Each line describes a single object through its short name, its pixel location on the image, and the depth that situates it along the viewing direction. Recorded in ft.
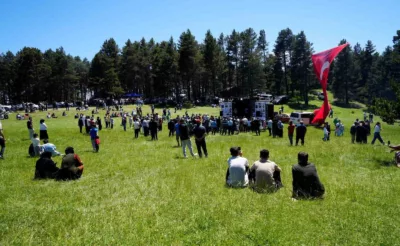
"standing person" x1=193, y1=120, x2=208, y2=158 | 47.39
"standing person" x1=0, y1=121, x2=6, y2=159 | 51.23
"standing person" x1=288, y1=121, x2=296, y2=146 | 66.23
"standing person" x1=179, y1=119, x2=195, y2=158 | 49.93
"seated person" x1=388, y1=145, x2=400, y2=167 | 43.00
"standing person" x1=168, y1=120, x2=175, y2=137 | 87.86
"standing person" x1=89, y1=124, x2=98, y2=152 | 59.36
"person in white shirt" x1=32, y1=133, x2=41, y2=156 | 52.66
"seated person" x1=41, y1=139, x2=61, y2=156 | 43.92
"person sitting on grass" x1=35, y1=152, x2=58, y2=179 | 36.06
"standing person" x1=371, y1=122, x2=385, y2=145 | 69.95
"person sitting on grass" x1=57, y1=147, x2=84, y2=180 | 35.27
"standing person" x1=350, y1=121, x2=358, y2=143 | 73.92
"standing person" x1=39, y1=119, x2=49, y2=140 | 65.59
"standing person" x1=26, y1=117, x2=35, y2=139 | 69.15
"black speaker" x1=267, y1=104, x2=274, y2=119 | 114.99
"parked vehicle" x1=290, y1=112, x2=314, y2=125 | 128.91
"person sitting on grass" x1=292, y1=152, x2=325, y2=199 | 25.58
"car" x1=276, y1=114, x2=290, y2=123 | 136.56
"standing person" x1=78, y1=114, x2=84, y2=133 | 98.40
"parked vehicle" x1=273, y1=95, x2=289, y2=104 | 235.81
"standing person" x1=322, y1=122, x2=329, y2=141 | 77.44
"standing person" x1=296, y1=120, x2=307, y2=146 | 65.16
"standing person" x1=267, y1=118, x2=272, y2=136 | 89.45
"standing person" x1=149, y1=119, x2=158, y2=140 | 78.69
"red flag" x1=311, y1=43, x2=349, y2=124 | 78.33
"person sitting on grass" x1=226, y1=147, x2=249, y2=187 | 29.25
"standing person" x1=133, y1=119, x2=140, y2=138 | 85.31
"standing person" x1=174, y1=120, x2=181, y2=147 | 66.10
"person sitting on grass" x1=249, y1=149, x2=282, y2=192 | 27.54
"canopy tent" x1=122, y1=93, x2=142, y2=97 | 250.12
